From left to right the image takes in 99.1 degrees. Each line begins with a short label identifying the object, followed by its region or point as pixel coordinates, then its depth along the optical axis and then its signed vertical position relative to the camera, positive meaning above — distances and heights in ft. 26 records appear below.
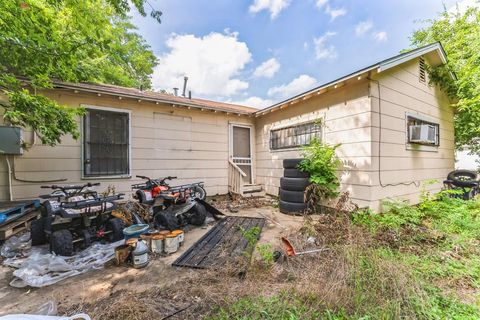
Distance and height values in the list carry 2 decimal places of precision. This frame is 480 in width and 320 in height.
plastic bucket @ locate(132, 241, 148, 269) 8.12 -3.78
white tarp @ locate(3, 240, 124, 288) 7.15 -4.13
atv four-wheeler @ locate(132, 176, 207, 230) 12.01 -2.75
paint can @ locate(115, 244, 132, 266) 8.31 -3.77
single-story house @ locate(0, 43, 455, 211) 13.74 +1.97
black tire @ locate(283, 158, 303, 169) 16.31 -0.16
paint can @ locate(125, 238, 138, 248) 8.36 -3.39
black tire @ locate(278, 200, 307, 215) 15.82 -3.65
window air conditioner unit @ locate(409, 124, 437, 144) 16.03 +2.20
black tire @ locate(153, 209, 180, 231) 11.71 -3.42
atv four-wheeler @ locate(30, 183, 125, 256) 8.91 -3.03
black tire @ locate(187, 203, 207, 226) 13.50 -3.60
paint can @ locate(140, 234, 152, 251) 9.60 -3.71
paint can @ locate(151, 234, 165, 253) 9.52 -3.85
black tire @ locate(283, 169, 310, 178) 15.98 -1.01
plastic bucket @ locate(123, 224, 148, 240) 9.64 -3.33
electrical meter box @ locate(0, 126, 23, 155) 12.47 +1.33
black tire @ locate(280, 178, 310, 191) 15.83 -1.78
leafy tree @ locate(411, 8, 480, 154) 15.52 +8.35
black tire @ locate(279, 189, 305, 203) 15.94 -2.77
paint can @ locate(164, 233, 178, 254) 9.57 -3.87
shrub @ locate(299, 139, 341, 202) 15.19 -0.68
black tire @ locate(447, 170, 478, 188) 17.98 -1.68
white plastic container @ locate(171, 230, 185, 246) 10.01 -3.70
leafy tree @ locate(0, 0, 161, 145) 9.33 +5.48
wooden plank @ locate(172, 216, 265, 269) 8.68 -4.26
